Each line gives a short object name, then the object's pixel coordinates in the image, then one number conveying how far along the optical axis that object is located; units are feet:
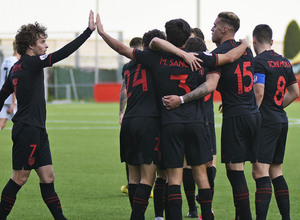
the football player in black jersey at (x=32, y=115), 41.81
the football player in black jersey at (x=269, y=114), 44.62
